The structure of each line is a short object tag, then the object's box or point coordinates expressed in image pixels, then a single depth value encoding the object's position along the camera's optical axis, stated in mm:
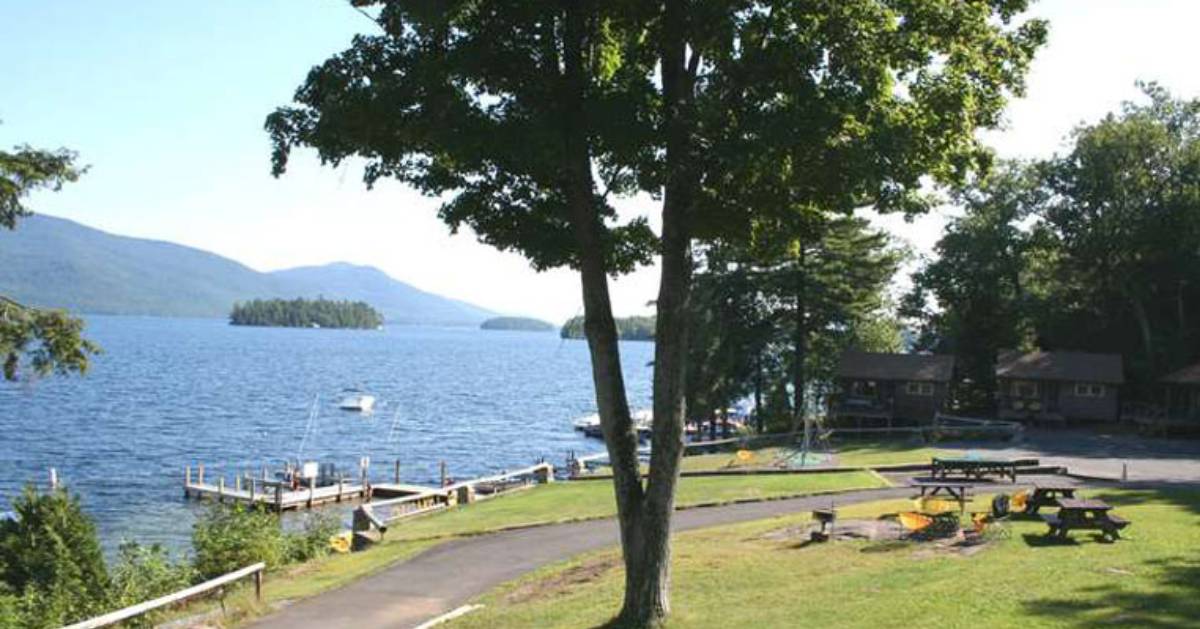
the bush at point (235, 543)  23375
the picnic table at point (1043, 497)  21175
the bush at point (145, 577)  20172
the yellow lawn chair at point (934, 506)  20438
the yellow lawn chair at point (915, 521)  19953
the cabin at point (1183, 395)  48500
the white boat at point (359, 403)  96812
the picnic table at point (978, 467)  29875
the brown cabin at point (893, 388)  53125
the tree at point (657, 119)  12805
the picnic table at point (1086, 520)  17812
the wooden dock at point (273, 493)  46650
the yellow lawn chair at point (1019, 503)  21839
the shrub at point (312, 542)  26031
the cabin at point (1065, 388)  52438
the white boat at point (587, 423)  88938
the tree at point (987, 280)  59625
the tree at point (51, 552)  20141
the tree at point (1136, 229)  55469
